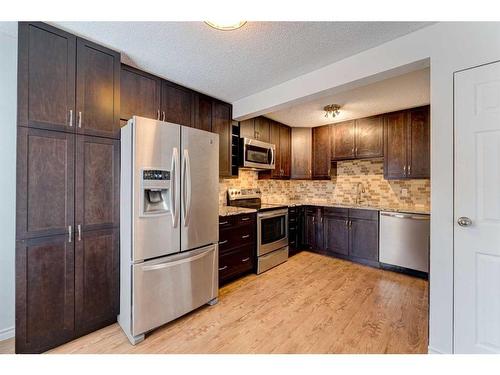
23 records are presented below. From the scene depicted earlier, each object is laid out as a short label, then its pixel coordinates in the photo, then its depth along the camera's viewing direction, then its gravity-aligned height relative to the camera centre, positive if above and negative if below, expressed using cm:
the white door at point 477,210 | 138 -14
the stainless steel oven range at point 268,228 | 320 -59
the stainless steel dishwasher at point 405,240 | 297 -70
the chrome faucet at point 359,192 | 402 -7
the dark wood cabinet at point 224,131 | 303 +75
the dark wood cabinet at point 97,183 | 178 +4
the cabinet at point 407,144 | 319 +62
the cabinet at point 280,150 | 403 +69
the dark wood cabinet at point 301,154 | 435 +64
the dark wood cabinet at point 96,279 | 178 -73
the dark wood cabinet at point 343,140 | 387 +81
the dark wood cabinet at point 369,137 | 357 +79
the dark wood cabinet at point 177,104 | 245 +92
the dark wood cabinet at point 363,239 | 339 -76
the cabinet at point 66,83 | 157 +78
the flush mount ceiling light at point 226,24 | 155 +111
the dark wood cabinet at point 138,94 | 214 +90
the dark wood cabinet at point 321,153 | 416 +64
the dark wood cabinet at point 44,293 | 154 -74
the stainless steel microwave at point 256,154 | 338 +51
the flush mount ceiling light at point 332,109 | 321 +112
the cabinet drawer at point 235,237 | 270 -61
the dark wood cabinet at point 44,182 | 154 +4
